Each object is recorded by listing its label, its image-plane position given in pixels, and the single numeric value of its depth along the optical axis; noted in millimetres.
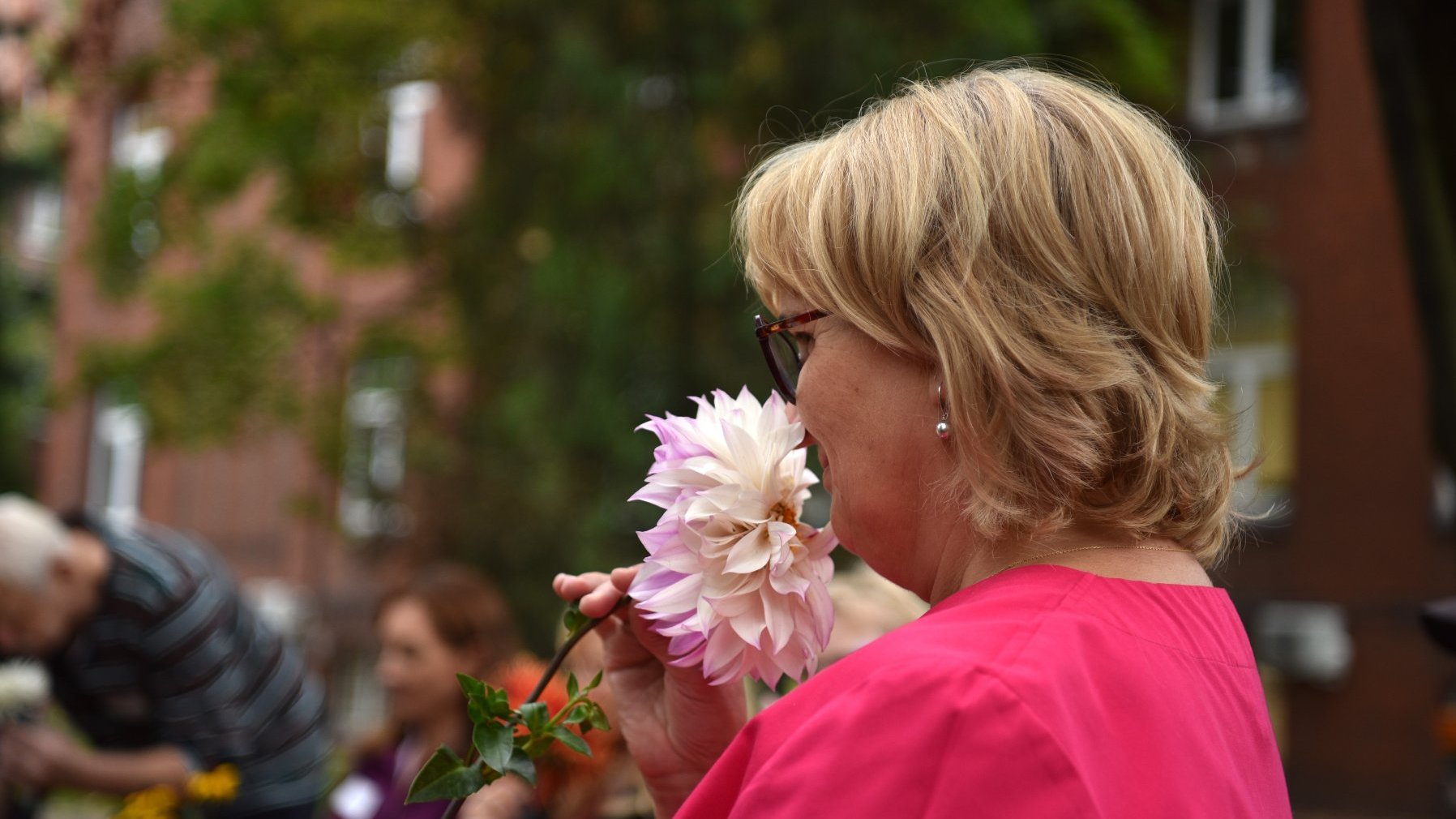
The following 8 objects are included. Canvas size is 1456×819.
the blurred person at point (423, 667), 4641
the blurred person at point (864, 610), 3299
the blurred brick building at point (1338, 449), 12688
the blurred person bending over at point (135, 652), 4137
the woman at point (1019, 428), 1118
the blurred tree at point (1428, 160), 3957
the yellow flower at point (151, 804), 2961
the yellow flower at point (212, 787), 3039
